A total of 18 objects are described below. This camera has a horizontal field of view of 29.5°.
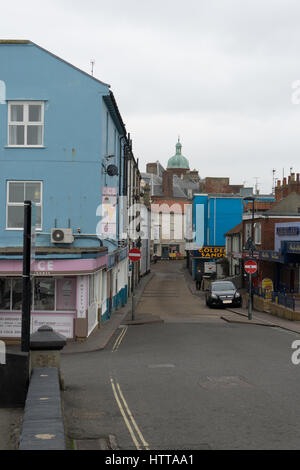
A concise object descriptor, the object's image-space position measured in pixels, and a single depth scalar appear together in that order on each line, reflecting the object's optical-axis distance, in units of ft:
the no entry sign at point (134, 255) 94.84
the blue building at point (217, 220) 214.69
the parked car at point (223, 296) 118.21
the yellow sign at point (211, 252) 204.33
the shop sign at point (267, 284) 131.95
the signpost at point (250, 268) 95.81
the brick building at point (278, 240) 123.94
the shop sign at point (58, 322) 68.59
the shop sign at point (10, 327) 68.18
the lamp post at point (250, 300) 95.40
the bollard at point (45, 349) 35.32
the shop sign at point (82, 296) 68.23
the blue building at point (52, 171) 68.69
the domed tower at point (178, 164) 493.36
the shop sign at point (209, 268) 180.23
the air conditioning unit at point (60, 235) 67.51
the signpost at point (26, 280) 32.81
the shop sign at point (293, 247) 115.85
